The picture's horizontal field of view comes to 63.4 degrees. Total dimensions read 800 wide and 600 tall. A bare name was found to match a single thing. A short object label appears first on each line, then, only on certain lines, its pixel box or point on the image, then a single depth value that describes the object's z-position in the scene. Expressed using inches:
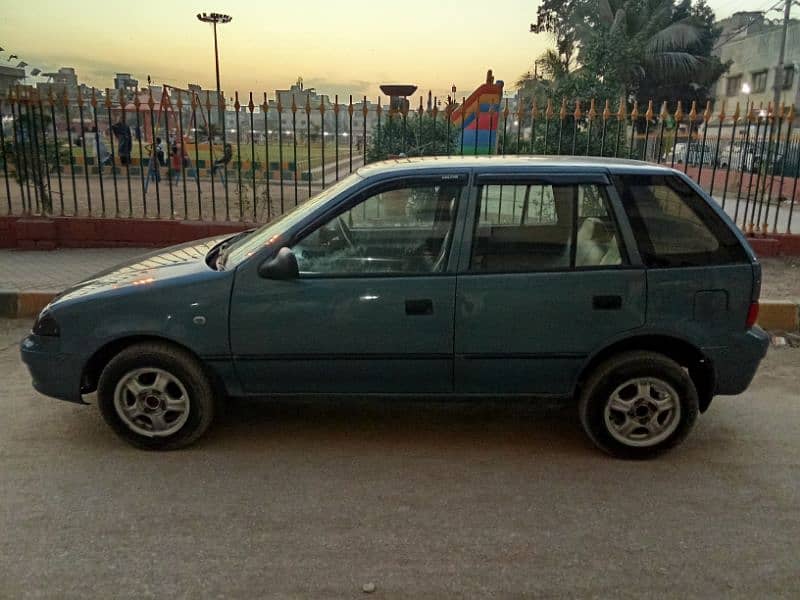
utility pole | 1311.5
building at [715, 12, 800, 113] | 1619.1
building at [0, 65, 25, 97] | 869.8
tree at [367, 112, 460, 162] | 395.6
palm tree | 1037.8
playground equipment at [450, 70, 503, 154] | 421.1
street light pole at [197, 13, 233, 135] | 1759.4
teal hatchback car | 137.3
